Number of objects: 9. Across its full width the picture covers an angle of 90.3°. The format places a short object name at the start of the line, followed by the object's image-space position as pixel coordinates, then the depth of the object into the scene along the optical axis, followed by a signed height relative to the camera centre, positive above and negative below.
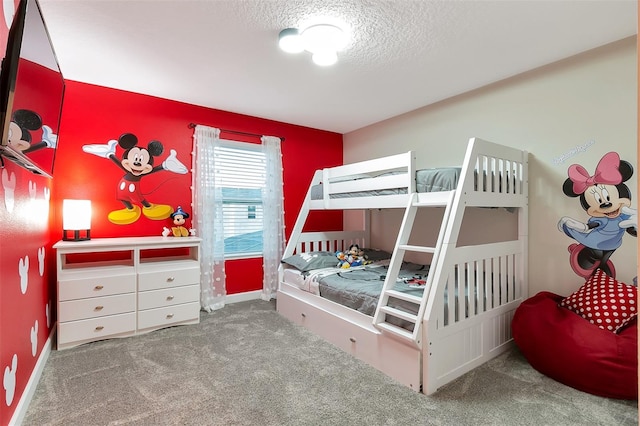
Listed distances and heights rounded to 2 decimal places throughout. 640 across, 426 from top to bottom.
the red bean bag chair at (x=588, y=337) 1.76 -0.75
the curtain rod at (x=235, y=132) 3.41 +0.93
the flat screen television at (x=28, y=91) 1.15 +0.50
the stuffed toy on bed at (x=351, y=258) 3.26 -0.49
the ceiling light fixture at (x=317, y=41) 1.96 +1.10
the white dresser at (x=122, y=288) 2.46 -0.64
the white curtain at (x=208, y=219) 3.38 -0.07
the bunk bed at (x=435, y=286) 1.94 -0.56
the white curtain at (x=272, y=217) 3.81 -0.06
